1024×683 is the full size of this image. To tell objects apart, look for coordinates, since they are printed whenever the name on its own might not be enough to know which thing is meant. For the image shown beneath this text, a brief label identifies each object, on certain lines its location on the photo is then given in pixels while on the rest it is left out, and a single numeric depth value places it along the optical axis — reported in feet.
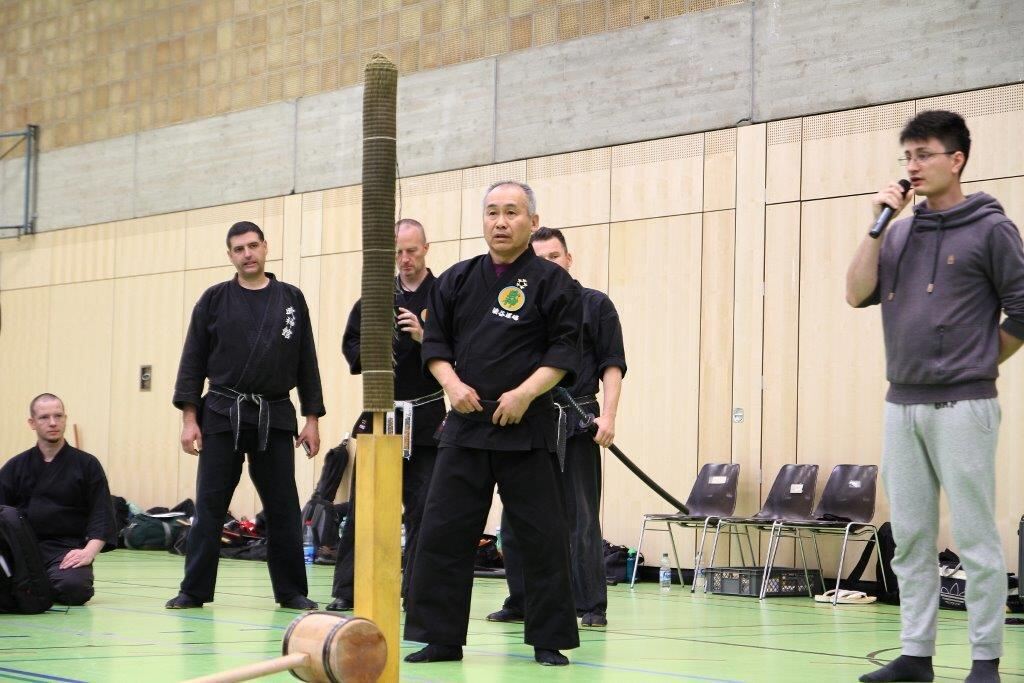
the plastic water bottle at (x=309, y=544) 38.52
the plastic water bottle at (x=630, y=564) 33.72
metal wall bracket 52.13
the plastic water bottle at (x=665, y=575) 32.24
